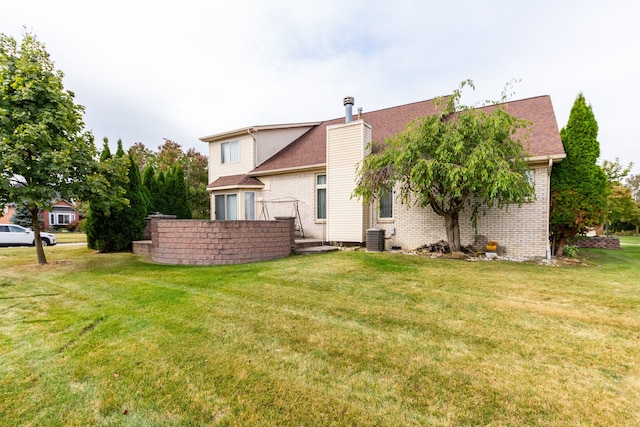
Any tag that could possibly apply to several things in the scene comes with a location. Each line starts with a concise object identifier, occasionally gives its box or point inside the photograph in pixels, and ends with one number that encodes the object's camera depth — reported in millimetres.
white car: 15146
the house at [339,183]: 9086
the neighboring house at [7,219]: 35588
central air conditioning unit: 10266
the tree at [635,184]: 43688
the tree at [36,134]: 6664
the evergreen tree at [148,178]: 15914
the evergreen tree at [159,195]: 16484
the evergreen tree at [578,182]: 8914
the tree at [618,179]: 14870
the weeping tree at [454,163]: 7367
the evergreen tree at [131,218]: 11227
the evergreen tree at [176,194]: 17047
